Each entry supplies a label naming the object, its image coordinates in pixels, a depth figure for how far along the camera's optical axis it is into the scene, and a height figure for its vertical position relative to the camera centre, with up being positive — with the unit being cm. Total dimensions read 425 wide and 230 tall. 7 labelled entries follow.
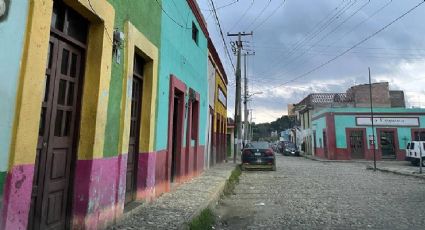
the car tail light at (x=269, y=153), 1712 +11
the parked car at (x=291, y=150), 4084 +67
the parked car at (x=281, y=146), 4426 +125
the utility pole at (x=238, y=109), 2352 +312
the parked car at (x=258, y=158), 1712 -14
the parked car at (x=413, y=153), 2114 +33
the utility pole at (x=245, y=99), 3531 +567
